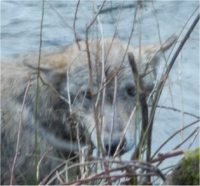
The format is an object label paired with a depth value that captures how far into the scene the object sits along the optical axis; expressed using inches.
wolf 398.0
